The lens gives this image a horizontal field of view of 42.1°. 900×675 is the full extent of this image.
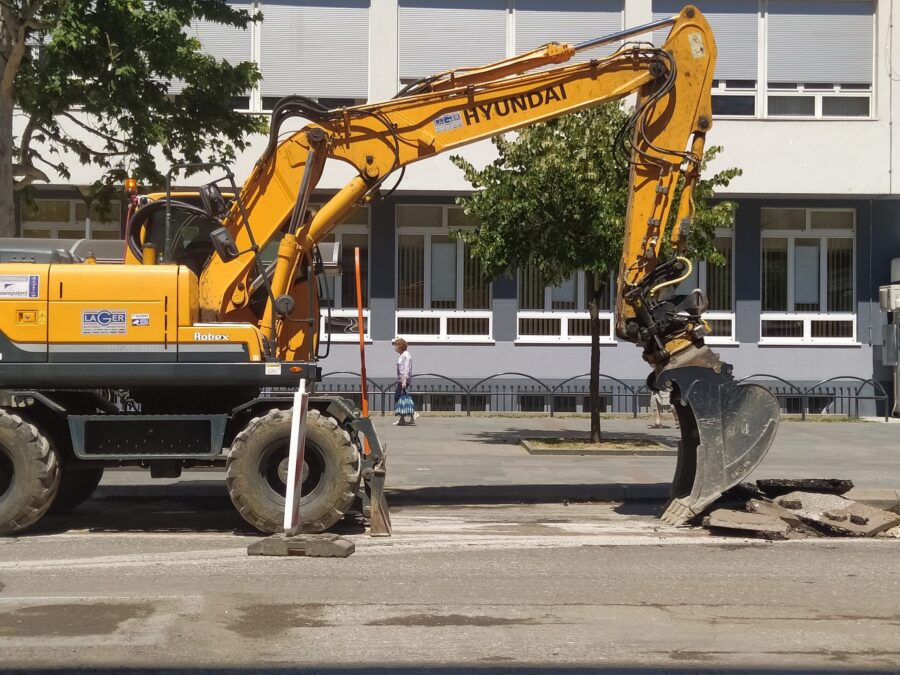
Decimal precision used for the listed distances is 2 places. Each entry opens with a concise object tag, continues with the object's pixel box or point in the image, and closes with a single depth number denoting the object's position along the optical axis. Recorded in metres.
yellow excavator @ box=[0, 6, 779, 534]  10.00
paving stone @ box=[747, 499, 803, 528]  10.58
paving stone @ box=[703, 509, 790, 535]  10.20
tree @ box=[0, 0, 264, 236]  14.88
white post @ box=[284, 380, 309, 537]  9.20
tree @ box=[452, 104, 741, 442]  16.72
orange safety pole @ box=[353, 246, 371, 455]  10.34
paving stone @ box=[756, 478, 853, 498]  11.56
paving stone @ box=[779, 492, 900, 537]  10.40
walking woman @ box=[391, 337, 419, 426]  21.91
